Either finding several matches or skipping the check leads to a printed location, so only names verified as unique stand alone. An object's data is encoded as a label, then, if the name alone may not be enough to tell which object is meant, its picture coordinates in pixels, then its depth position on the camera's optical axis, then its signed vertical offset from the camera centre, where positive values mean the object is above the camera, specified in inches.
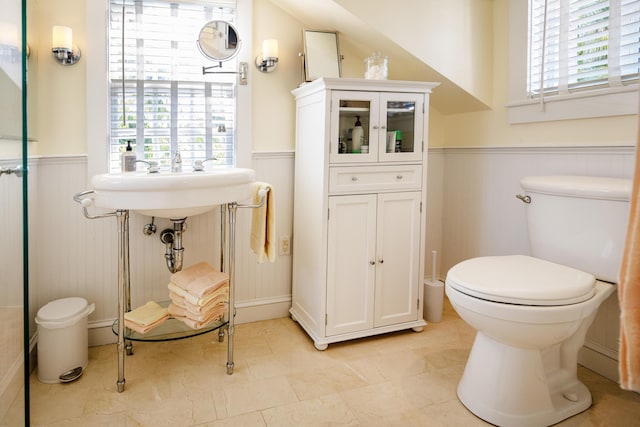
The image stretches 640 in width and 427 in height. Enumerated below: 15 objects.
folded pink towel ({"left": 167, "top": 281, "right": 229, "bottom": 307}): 72.9 -19.0
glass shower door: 39.7 -2.5
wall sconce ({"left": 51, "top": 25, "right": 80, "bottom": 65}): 74.3 +23.2
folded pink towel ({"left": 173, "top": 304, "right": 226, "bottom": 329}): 73.7 -23.2
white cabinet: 80.0 -3.8
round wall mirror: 82.7 +27.2
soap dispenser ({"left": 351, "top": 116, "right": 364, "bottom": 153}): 81.4 +9.2
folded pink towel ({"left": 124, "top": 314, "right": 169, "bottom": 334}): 72.5 -23.8
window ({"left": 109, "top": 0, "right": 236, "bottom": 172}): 81.7 +18.7
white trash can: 70.6 -26.5
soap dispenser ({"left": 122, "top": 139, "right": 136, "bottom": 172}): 79.1 +4.1
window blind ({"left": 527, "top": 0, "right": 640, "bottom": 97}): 68.6 +24.5
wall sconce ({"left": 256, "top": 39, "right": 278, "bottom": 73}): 87.0 +25.5
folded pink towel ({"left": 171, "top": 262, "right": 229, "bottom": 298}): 73.6 -16.6
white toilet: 55.9 -14.8
